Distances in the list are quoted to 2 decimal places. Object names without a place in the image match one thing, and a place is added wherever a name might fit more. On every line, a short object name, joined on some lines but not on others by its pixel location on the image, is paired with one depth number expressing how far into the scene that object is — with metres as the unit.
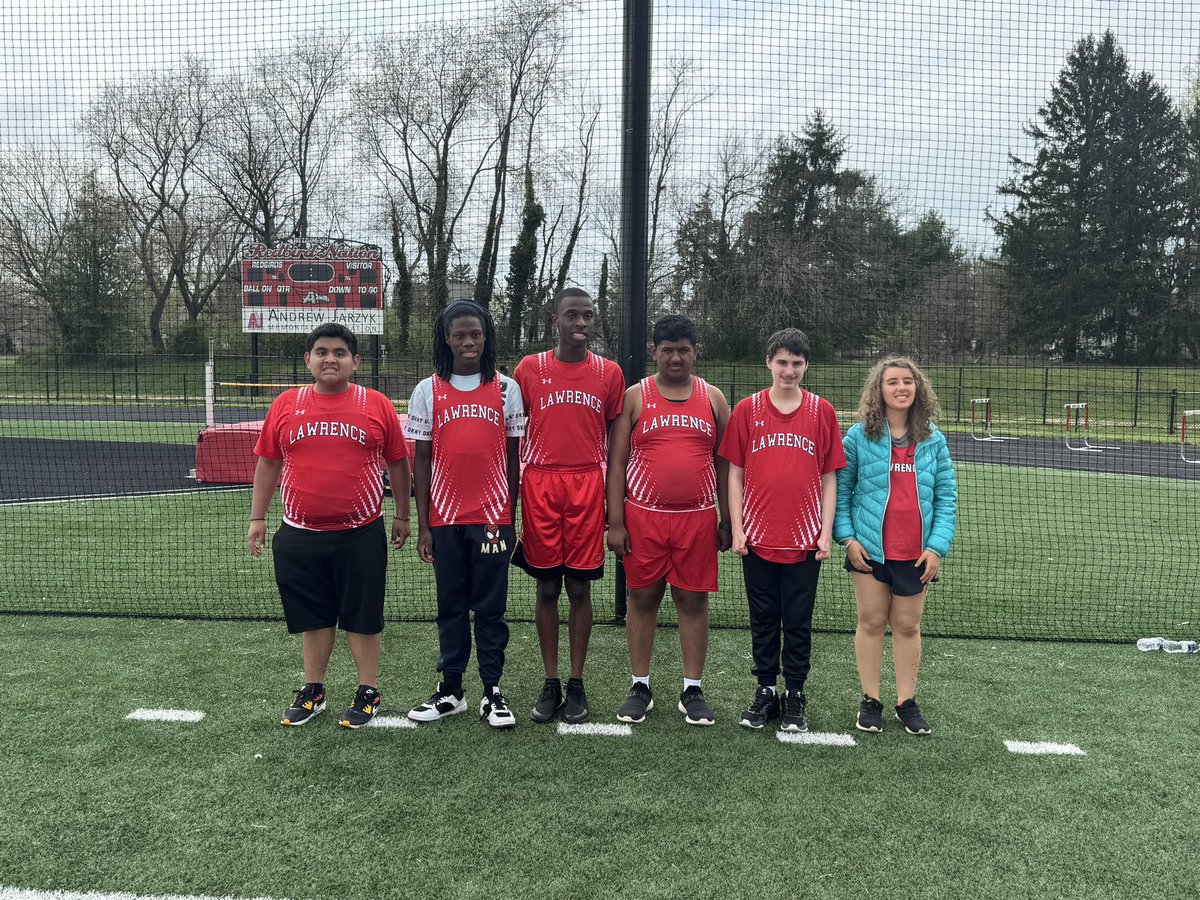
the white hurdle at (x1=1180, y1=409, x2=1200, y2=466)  13.37
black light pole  4.45
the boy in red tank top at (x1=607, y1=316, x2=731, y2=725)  3.34
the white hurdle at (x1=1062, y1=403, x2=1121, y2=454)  16.07
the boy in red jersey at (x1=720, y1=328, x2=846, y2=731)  3.32
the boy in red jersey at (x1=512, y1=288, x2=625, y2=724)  3.36
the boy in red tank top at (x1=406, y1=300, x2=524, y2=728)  3.33
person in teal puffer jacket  3.29
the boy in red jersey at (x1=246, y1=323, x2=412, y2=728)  3.26
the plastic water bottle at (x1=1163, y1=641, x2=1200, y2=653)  4.41
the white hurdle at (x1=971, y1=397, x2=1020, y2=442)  16.23
